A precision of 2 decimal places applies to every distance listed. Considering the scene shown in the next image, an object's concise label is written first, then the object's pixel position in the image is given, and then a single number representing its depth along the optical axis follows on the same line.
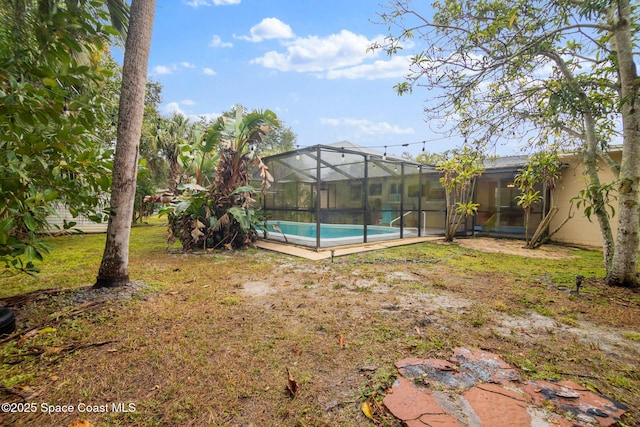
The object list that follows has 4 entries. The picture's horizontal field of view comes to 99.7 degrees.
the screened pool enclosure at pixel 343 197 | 7.41
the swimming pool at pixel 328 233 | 7.38
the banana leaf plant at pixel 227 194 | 6.13
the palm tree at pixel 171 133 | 11.16
